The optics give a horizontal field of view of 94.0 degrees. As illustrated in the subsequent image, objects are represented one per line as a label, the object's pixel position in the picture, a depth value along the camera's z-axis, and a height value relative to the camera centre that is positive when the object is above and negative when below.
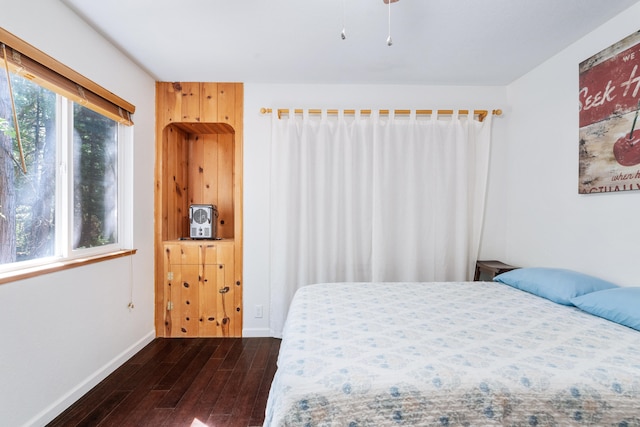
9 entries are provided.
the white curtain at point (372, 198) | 2.91 +0.12
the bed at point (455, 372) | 0.99 -0.58
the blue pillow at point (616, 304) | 1.50 -0.49
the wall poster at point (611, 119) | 1.81 +0.61
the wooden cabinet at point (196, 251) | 2.95 -0.41
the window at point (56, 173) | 1.59 +0.23
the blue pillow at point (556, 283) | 1.85 -0.47
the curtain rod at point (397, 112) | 2.91 +0.98
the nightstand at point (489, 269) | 2.65 -0.52
